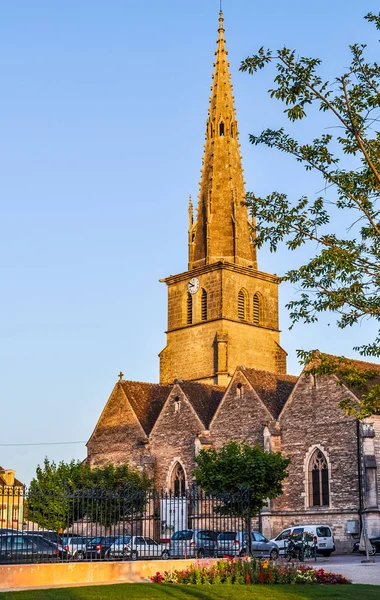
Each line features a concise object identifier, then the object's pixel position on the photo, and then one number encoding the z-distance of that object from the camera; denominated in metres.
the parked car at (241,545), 31.92
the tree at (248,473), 44.50
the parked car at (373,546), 41.85
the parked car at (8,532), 26.18
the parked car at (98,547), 29.37
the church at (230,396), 47.97
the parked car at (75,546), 29.88
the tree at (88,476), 53.60
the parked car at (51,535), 31.23
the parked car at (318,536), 42.81
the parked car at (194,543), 30.52
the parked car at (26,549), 24.92
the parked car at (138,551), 28.20
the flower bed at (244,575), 25.02
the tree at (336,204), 19.75
